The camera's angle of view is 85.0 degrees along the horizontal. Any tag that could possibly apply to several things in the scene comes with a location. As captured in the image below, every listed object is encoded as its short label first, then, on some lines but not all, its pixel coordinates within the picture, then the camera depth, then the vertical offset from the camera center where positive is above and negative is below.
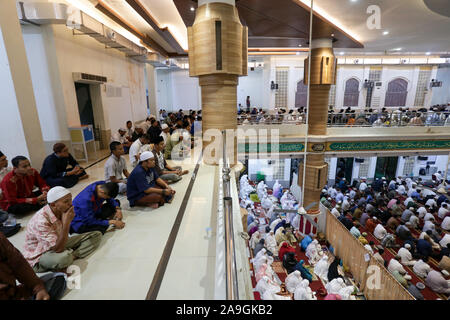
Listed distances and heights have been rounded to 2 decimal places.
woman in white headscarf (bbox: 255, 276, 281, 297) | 4.57 -3.36
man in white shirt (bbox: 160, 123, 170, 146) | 5.72 -0.64
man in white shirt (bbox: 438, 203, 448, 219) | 8.44 -3.74
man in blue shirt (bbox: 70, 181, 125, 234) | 2.62 -1.06
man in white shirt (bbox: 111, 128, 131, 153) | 6.34 -0.82
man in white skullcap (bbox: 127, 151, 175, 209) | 3.34 -1.11
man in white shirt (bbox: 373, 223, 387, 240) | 7.35 -3.83
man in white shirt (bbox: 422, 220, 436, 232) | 7.40 -3.73
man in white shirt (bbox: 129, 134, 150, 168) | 4.50 -0.75
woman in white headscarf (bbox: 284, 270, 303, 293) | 4.98 -3.53
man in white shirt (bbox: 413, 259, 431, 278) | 5.73 -3.86
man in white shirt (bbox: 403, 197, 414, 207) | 9.10 -3.64
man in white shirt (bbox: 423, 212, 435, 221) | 8.02 -3.74
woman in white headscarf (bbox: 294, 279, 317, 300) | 4.54 -3.45
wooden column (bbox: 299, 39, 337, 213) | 8.48 -0.24
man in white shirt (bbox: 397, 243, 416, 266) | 6.15 -3.85
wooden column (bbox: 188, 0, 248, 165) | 4.63 +0.88
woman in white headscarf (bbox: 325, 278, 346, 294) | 5.11 -3.79
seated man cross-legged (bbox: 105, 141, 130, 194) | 3.77 -0.96
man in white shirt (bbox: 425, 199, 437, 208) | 9.10 -3.76
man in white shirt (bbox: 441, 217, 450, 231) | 7.67 -3.82
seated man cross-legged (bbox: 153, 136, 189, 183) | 4.28 -1.18
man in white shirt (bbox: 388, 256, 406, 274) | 5.53 -3.68
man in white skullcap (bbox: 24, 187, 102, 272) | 2.09 -1.07
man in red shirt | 3.09 -1.05
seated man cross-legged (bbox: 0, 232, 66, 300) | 1.67 -1.18
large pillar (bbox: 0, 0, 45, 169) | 3.50 +0.27
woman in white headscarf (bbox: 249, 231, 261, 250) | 6.83 -3.73
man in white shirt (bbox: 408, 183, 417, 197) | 10.52 -3.82
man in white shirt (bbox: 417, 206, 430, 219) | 8.52 -3.79
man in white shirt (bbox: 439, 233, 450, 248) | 6.67 -3.76
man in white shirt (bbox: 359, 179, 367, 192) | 11.18 -3.80
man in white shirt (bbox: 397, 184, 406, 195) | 10.95 -3.90
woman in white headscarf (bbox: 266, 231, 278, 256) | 6.58 -3.72
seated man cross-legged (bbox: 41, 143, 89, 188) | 3.79 -0.97
